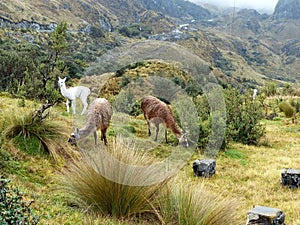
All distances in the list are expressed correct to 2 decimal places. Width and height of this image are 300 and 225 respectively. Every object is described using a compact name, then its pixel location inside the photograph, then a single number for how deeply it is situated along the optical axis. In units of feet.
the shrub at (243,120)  43.21
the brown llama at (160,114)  27.77
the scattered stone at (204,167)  26.89
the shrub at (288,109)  68.00
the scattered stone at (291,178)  25.23
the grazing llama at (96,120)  22.18
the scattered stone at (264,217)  16.17
